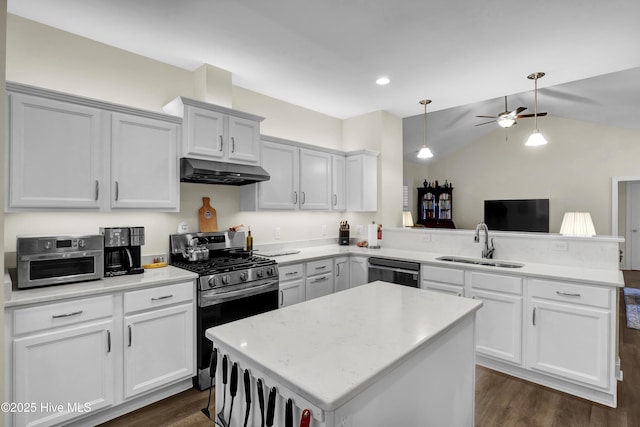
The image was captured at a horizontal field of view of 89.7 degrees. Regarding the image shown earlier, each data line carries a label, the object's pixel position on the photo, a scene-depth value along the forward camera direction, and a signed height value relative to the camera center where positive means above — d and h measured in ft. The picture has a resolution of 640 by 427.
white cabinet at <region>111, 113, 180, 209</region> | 7.68 +1.27
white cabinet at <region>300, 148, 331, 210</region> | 12.35 +1.34
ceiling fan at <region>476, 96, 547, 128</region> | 14.74 +4.44
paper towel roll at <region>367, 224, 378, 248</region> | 13.43 -0.94
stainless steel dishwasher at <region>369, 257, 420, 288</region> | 10.73 -2.01
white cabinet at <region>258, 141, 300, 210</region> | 11.08 +1.28
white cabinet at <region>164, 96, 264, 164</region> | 8.82 +2.40
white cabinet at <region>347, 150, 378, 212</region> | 13.71 +1.39
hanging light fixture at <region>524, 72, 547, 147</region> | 10.46 +2.63
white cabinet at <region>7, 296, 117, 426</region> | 5.83 -2.86
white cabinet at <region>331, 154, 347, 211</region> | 13.60 +1.32
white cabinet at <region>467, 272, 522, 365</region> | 8.76 -2.88
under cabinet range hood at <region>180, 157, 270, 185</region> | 8.64 +1.16
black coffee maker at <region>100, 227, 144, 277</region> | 7.60 -0.90
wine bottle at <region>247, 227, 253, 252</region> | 11.34 -1.06
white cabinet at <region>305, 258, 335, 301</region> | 11.11 -2.32
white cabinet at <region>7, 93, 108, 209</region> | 6.39 +1.24
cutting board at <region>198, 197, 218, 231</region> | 10.28 -0.13
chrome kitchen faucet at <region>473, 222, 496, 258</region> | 10.77 -1.13
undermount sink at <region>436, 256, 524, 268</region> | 10.07 -1.57
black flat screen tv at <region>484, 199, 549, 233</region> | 21.47 -0.08
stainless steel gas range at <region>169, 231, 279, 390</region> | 8.09 -1.80
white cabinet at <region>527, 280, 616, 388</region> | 7.57 -2.93
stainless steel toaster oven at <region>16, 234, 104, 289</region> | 6.30 -0.97
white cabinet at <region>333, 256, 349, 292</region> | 12.15 -2.25
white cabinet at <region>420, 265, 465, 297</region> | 9.82 -2.08
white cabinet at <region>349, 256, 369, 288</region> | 12.05 -2.18
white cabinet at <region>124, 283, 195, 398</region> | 7.06 -2.90
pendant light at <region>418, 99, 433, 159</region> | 12.84 +2.48
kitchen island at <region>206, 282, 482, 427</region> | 3.20 -1.61
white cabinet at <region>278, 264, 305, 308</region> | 10.22 -2.34
